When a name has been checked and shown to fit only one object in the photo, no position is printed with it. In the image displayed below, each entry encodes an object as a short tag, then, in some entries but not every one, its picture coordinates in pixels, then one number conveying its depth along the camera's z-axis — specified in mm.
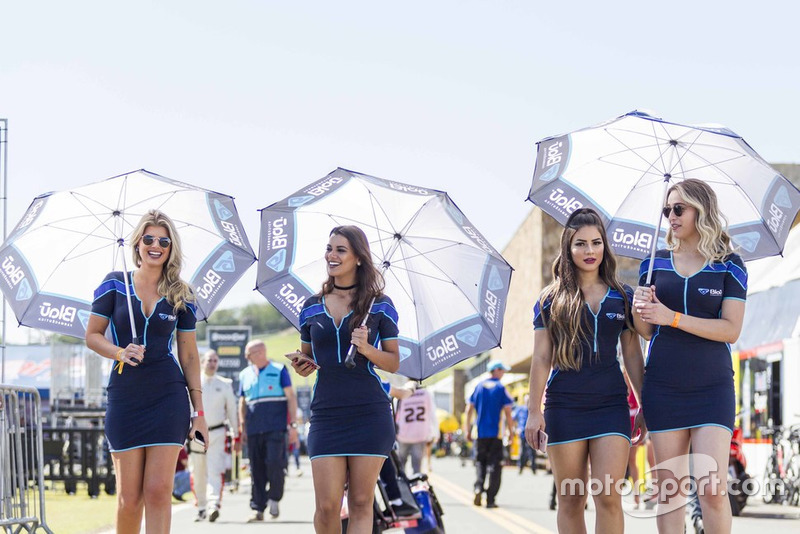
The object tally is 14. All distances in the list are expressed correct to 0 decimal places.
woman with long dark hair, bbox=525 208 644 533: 6352
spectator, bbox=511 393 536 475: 36250
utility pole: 10812
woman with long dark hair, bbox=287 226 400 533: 6668
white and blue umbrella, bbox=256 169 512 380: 7977
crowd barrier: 9430
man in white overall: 14883
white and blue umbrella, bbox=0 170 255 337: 7984
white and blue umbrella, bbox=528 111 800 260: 7801
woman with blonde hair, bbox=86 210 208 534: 6621
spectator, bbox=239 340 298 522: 14438
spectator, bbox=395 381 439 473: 15859
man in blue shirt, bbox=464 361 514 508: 16812
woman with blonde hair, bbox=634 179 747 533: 6285
